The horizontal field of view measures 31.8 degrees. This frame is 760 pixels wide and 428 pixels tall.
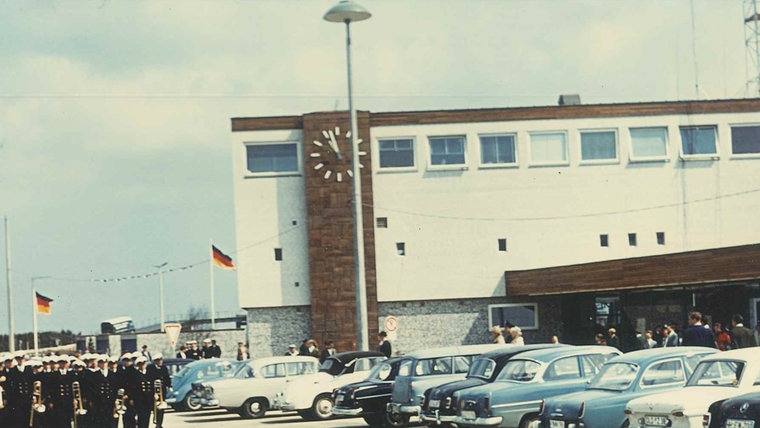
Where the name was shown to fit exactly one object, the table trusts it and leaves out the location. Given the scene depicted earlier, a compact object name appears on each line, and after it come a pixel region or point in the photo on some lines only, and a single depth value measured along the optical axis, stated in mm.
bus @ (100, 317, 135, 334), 81312
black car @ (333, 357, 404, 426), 25984
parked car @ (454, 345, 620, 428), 20719
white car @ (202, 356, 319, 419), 31562
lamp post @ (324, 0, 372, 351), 32156
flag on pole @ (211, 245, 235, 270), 60656
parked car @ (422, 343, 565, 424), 22203
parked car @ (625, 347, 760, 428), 16188
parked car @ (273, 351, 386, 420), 29109
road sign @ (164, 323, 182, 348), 45062
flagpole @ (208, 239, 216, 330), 76888
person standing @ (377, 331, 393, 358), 33169
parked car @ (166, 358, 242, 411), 35312
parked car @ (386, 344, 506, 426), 24484
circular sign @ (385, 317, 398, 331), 35469
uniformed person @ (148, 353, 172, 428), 25891
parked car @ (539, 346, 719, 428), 18141
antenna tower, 50406
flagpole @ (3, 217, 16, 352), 62938
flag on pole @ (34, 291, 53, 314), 66938
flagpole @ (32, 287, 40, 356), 66938
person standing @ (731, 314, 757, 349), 25109
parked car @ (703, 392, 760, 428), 14521
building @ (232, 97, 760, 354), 47812
